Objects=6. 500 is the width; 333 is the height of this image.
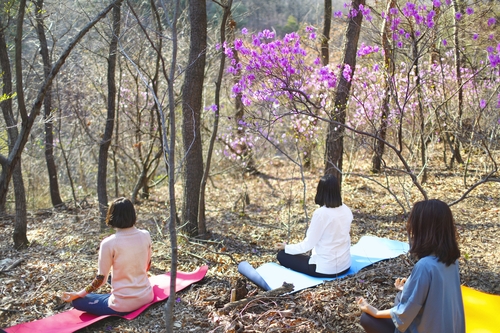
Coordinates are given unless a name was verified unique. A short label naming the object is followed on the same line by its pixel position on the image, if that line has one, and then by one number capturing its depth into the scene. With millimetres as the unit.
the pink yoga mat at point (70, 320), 3096
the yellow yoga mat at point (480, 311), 2908
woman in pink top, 3207
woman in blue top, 2125
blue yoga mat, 3811
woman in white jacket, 3748
